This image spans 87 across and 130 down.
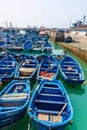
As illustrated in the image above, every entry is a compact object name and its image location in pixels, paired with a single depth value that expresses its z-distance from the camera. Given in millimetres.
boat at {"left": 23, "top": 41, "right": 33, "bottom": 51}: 19704
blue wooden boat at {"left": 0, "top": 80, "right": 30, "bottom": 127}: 5428
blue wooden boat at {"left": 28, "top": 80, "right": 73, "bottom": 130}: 5118
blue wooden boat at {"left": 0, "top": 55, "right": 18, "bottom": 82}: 9372
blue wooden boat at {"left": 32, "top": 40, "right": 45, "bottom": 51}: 19776
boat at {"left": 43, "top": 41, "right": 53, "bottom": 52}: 19528
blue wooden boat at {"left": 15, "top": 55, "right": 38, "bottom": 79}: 9872
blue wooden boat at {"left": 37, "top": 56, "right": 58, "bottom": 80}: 9593
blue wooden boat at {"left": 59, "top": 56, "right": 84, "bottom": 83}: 9291
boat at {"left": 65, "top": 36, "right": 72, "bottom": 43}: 27456
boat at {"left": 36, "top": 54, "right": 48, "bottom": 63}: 14320
